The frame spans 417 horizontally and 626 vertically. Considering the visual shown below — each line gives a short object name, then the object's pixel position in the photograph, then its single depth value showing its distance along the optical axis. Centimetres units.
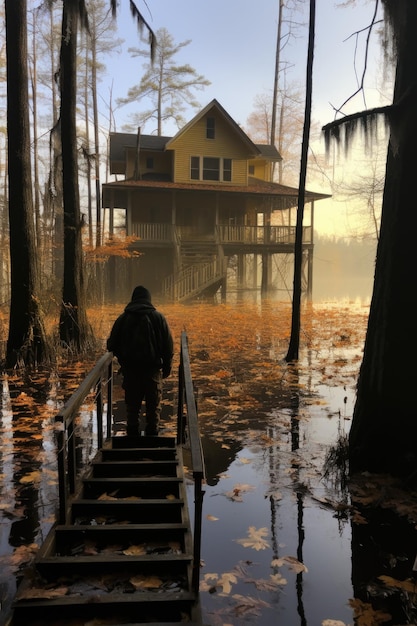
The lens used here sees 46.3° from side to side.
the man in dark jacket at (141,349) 515
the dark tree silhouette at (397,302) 501
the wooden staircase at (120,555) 268
